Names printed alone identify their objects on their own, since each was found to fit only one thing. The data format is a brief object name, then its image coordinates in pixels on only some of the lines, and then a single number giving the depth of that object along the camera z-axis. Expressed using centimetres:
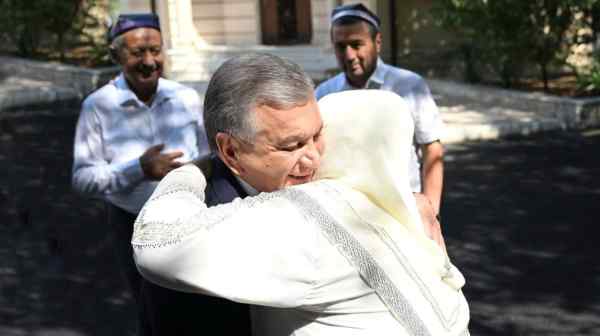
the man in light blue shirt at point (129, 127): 343
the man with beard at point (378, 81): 368
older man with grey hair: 157
